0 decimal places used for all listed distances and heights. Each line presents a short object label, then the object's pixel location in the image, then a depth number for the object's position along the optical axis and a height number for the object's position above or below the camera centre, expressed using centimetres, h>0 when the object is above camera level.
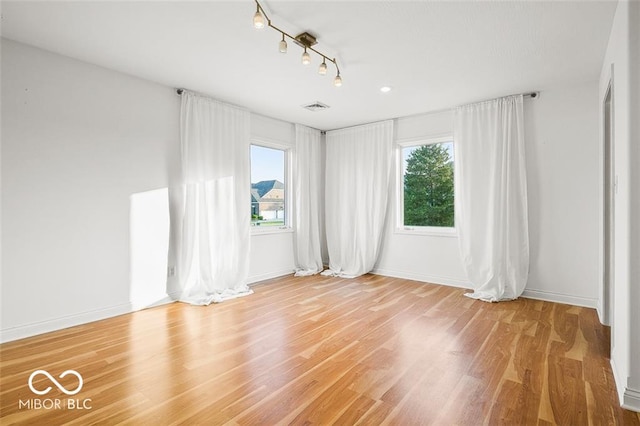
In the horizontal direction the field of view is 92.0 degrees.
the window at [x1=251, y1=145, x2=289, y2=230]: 512 +43
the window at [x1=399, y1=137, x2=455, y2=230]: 488 +43
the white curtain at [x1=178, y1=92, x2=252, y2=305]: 394 +15
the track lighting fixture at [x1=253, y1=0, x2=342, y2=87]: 212 +148
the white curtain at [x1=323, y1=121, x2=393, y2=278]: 526 +31
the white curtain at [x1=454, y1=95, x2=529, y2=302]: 400 +16
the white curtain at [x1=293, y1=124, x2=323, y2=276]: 555 +12
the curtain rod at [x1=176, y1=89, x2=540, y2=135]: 392 +150
